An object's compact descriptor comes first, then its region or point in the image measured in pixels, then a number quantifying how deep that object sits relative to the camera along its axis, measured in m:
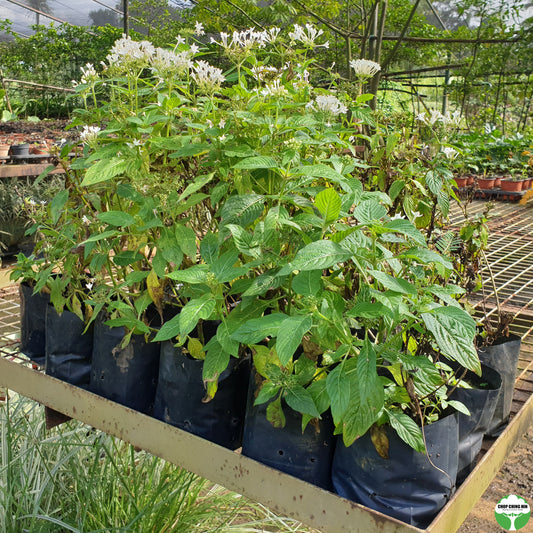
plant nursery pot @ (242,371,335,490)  1.01
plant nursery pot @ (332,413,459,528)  0.93
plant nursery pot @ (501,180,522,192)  6.15
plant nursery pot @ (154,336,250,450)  1.17
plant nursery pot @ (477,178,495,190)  6.35
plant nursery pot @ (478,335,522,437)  1.24
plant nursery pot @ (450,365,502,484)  1.09
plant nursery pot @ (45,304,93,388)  1.40
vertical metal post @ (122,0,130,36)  4.52
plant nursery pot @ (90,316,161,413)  1.28
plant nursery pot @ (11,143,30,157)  4.80
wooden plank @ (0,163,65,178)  3.83
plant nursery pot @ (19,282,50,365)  1.63
